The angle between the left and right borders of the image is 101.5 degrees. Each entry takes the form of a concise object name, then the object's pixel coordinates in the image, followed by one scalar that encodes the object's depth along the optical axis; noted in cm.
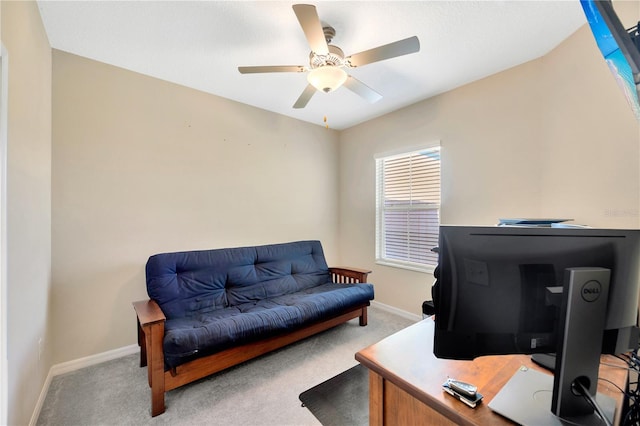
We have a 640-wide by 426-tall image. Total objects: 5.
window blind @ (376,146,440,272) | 304
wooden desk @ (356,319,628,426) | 74
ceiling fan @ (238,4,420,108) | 157
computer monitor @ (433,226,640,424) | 75
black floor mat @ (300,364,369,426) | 149
